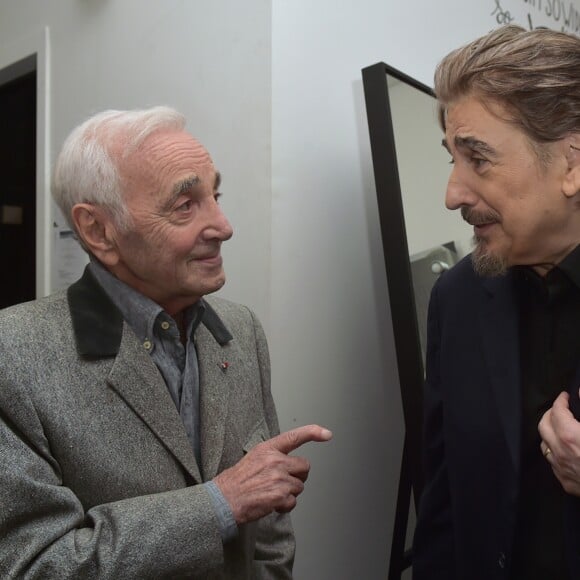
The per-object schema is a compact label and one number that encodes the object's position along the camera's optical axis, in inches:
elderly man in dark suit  37.9
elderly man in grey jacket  35.6
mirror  59.4
